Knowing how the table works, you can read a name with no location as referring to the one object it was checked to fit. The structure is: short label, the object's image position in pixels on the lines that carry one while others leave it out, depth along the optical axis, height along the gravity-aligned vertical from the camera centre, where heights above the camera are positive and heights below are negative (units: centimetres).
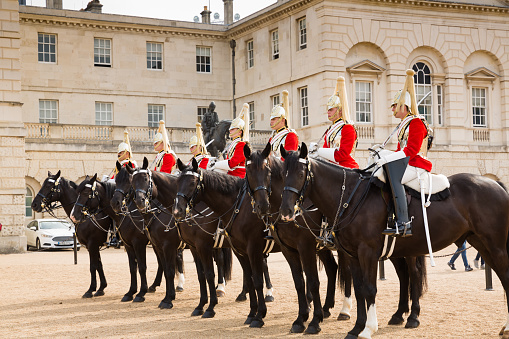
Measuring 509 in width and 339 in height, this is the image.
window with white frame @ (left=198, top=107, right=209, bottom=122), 4269 +380
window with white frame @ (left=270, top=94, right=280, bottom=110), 3845 +390
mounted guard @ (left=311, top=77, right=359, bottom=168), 1060 +58
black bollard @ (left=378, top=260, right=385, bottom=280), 1731 -224
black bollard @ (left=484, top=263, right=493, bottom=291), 1464 -213
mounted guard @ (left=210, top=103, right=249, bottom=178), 1295 +48
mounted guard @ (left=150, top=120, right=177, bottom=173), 1558 +50
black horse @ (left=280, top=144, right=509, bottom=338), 934 -56
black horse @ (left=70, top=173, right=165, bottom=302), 1459 -77
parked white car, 3098 -215
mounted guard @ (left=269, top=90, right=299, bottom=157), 1161 +68
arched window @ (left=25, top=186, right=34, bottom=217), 3409 -87
